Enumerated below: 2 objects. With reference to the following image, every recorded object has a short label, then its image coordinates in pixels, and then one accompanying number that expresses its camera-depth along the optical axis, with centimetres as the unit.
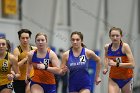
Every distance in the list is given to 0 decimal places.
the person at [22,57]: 1683
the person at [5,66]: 1513
